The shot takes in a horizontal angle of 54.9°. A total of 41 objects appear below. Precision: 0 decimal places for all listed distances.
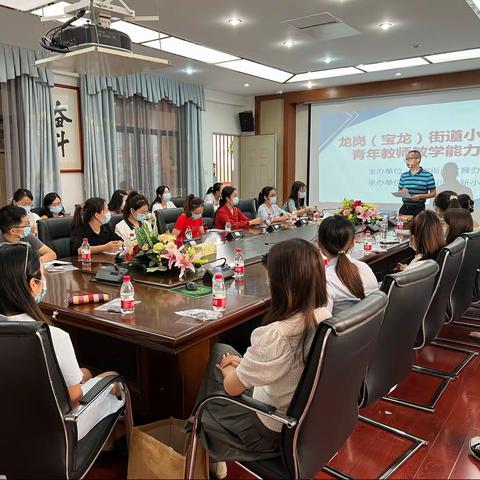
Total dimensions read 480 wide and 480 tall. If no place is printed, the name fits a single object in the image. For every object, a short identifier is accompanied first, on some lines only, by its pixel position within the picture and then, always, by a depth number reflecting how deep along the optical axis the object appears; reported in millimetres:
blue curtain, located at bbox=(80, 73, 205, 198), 5918
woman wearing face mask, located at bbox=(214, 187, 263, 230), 4910
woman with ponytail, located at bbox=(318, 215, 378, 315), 2064
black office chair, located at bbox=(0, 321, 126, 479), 1220
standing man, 5508
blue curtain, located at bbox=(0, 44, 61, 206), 5094
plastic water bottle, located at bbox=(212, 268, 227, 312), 2006
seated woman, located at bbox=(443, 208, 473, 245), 3035
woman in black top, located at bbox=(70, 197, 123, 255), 3386
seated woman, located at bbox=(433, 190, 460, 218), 4098
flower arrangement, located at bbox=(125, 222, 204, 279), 2504
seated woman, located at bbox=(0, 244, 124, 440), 1408
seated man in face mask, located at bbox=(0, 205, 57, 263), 2842
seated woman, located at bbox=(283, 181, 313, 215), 6094
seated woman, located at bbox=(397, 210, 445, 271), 2566
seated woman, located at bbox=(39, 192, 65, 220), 5000
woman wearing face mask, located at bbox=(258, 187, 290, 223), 5235
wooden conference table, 1778
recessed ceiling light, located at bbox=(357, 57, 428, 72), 5783
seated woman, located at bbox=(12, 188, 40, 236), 4461
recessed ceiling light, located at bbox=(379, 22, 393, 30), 4336
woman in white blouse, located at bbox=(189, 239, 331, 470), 1346
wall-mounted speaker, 8383
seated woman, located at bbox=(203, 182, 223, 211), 6527
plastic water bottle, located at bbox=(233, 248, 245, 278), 2619
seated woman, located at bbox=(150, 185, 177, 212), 5906
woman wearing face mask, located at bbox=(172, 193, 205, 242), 4184
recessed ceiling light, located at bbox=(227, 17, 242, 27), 4129
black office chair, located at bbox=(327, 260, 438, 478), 1688
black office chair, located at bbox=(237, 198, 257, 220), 5719
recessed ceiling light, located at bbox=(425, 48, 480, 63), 5430
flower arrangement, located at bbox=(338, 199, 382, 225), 4695
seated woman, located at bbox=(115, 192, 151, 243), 3668
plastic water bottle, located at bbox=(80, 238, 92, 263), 2988
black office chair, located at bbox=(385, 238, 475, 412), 2219
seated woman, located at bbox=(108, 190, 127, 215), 4730
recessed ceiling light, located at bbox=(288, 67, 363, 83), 6328
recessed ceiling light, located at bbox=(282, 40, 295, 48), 4867
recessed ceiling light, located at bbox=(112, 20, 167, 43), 4176
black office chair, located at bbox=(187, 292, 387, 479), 1217
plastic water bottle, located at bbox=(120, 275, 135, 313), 1937
